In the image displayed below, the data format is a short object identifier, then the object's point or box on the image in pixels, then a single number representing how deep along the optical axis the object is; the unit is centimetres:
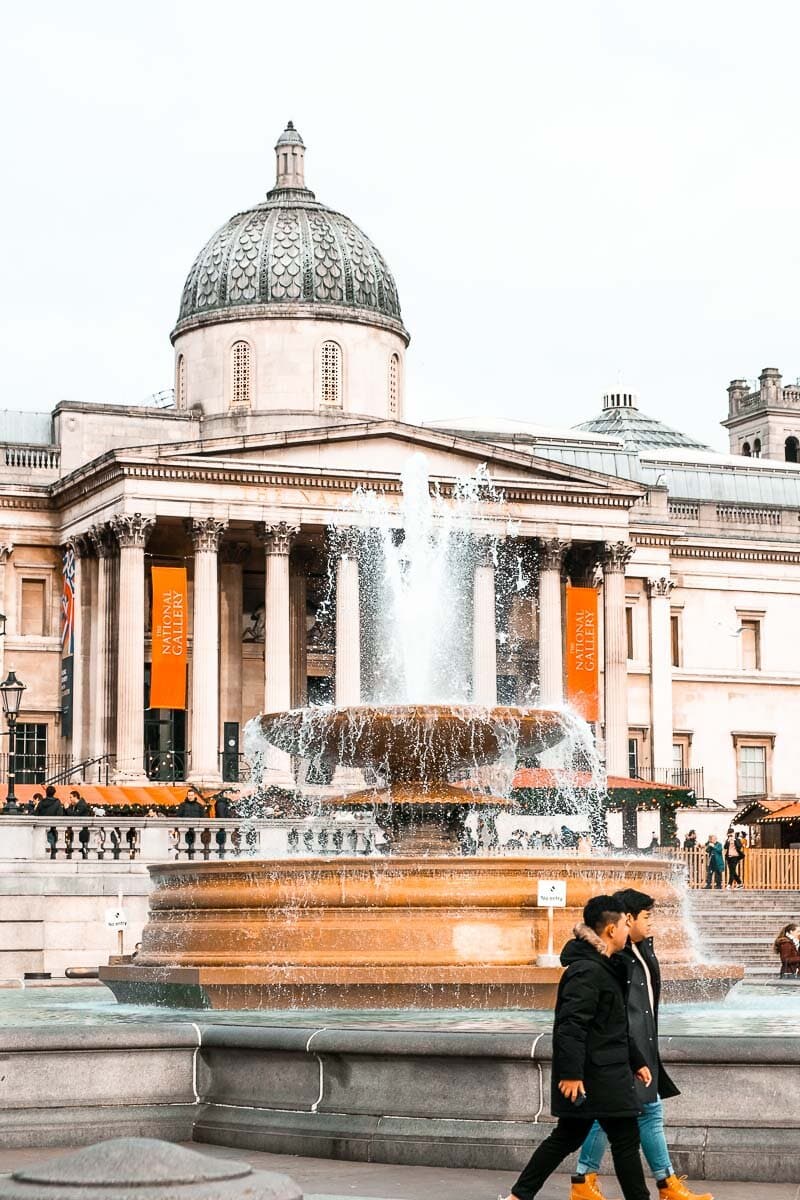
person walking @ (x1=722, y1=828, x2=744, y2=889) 5054
